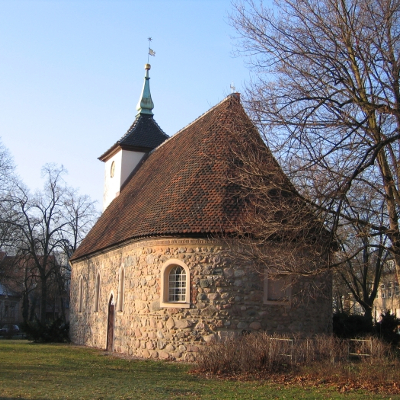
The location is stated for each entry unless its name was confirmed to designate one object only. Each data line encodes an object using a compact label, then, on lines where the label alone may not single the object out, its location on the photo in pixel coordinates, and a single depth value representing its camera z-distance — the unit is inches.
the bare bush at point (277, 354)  535.5
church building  661.9
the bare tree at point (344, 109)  510.0
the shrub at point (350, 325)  902.6
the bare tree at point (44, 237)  1521.9
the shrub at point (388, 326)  922.7
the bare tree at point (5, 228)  1193.7
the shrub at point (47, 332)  1140.5
